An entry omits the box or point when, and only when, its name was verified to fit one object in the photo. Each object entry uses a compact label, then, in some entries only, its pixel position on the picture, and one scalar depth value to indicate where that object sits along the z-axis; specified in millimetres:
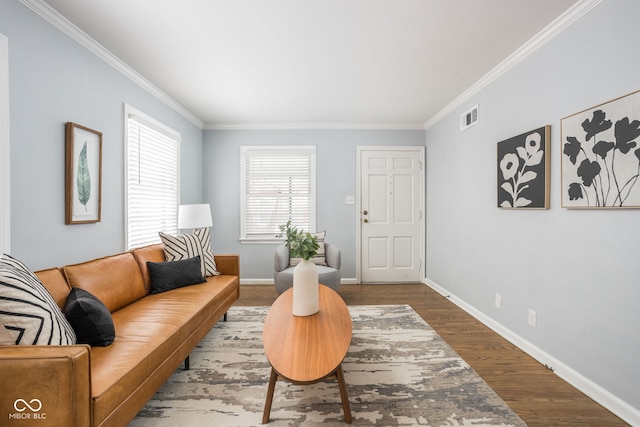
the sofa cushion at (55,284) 1636
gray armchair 3557
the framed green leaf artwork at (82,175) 2193
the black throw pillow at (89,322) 1517
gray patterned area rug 1678
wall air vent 3314
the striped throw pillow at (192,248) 2881
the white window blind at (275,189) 4695
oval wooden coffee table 1418
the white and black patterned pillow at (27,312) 1164
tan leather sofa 1041
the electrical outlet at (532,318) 2412
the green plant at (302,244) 2184
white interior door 4727
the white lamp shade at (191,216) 3529
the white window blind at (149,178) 2987
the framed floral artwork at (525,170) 2303
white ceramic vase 2064
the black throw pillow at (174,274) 2586
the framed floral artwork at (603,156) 1666
